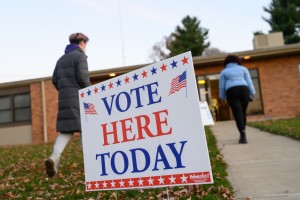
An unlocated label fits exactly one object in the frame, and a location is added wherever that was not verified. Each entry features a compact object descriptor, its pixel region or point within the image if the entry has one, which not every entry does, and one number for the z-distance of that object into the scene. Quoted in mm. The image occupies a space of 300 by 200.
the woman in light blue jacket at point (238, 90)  6738
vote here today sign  2592
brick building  17484
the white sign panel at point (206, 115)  13539
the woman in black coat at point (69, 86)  4770
